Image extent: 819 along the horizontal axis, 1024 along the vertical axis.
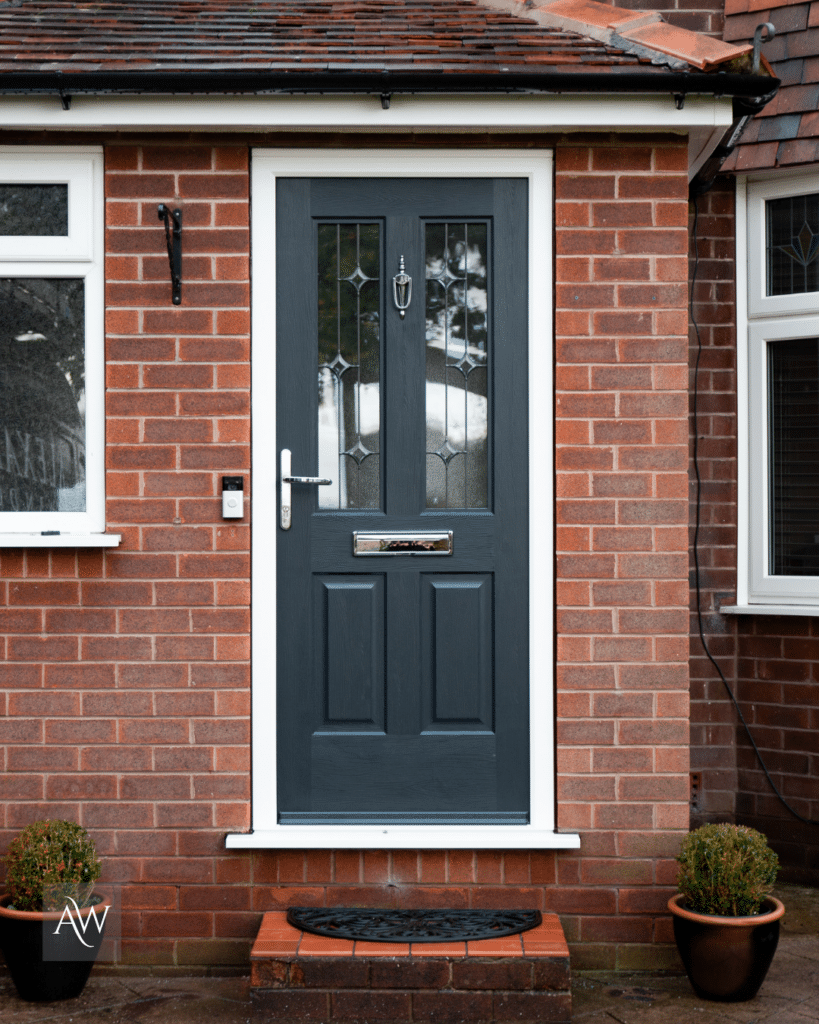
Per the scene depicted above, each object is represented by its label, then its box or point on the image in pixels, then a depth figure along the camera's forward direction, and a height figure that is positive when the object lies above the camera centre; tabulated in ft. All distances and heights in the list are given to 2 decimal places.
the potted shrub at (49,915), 11.18 -4.36
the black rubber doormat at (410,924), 11.23 -4.64
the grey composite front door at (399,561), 12.50 -0.40
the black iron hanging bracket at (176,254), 12.12 +3.40
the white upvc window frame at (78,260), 12.42 +3.41
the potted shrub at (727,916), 11.15 -4.37
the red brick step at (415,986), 10.77 -4.99
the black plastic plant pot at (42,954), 11.16 -4.83
